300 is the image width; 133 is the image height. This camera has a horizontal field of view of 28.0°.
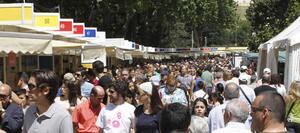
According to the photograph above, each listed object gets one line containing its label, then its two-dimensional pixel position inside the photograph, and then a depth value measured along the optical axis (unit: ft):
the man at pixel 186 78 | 58.49
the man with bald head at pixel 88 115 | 27.35
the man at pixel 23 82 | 33.09
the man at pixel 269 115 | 13.87
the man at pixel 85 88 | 35.42
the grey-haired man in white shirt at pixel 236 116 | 16.55
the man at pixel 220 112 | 26.18
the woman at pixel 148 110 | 24.40
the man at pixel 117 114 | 25.63
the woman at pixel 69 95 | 28.87
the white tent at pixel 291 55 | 46.98
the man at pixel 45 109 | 16.58
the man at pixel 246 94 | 30.32
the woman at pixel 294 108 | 27.89
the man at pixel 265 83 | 34.34
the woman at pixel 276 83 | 37.70
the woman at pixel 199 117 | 24.36
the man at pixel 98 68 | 41.59
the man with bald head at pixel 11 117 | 22.59
